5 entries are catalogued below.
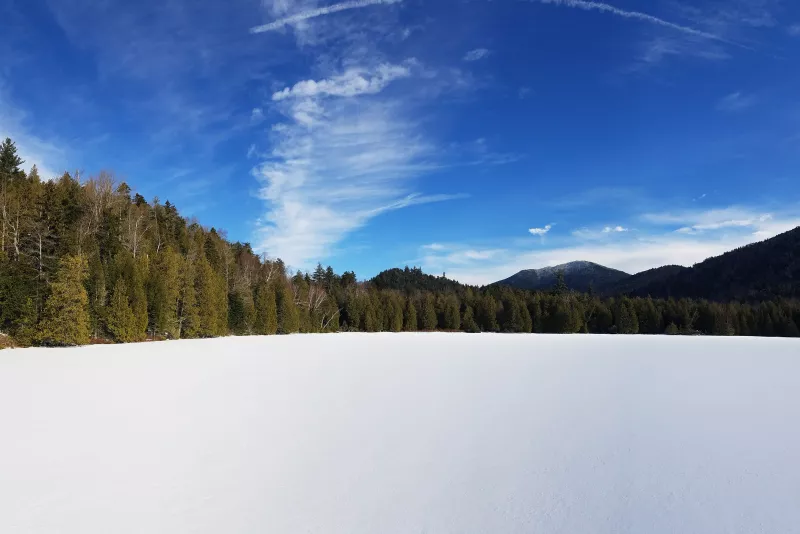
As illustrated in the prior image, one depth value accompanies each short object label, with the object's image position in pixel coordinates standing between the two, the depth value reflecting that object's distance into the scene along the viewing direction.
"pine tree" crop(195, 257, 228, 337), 41.88
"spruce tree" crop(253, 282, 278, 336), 50.75
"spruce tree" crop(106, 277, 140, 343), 31.57
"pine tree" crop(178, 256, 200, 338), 39.94
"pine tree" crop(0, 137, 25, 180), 47.62
